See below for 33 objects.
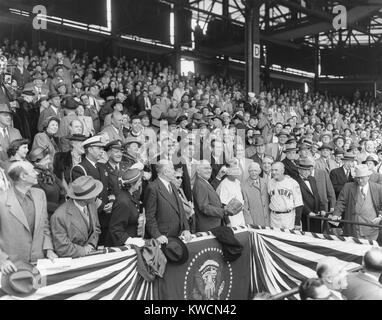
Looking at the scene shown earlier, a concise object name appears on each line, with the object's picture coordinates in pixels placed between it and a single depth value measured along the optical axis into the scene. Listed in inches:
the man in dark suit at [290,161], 270.3
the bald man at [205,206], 203.6
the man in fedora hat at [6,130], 229.5
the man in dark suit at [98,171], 191.2
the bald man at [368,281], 128.8
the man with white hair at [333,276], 124.9
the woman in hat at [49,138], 232.7
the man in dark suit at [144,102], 441.4
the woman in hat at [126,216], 166.9
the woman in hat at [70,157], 213.4
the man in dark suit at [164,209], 182.1
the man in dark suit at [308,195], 255.1
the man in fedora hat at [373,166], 292.5
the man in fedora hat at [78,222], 147.9
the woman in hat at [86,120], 303.6
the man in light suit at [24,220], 142.8
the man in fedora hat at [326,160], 316.5
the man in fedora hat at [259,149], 292.0
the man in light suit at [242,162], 264.6
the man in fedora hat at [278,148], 337.7
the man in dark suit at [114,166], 209.6
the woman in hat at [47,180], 182.1
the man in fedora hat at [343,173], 303.4
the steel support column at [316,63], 1146.0
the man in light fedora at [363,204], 233.0
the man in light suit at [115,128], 290.7
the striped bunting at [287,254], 193.8
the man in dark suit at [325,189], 268.4
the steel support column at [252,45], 660.1
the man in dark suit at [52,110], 301.7
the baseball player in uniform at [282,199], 228.2
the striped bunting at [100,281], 142.8
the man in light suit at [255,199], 228.1
